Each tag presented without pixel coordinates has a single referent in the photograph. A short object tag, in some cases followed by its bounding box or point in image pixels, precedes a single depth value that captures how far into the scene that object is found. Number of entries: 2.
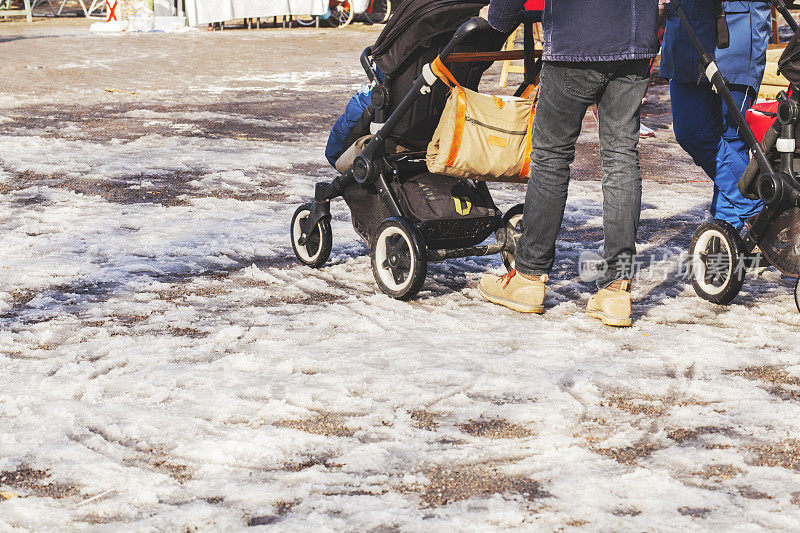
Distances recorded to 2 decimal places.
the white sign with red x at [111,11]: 22.42
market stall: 21.77
